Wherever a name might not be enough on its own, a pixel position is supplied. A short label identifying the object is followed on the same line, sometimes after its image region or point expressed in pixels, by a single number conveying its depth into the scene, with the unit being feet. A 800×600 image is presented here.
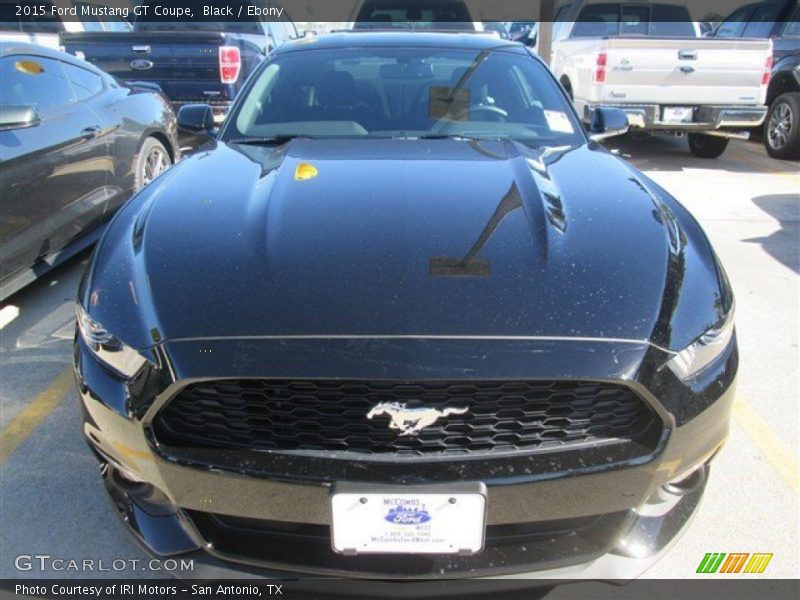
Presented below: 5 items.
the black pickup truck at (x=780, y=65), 28.02
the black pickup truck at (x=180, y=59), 23.03
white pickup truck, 25.25
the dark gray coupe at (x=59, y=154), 12.34
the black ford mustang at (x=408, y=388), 5.43
